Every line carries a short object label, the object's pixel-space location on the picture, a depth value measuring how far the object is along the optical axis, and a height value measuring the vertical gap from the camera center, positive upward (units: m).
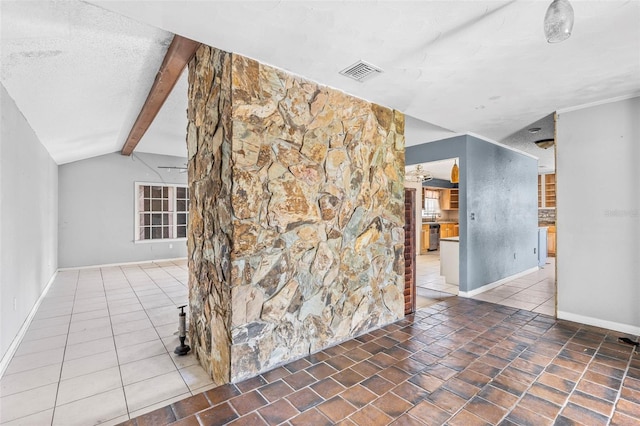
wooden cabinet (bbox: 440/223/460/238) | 9.84 -0.54
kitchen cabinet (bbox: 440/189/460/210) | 10.94 +0.48
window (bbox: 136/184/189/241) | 7.40 +0.06
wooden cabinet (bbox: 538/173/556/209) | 9.15 +0.60
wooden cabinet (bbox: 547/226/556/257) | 8.46 -0.79
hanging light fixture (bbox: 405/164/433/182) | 7.41 +0.99
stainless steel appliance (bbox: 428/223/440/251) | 9.62 -0.74
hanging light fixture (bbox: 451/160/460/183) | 5.45 +0.68
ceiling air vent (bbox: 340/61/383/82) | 2.48 +1.18
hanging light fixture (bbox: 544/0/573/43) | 1.38 +0.86
